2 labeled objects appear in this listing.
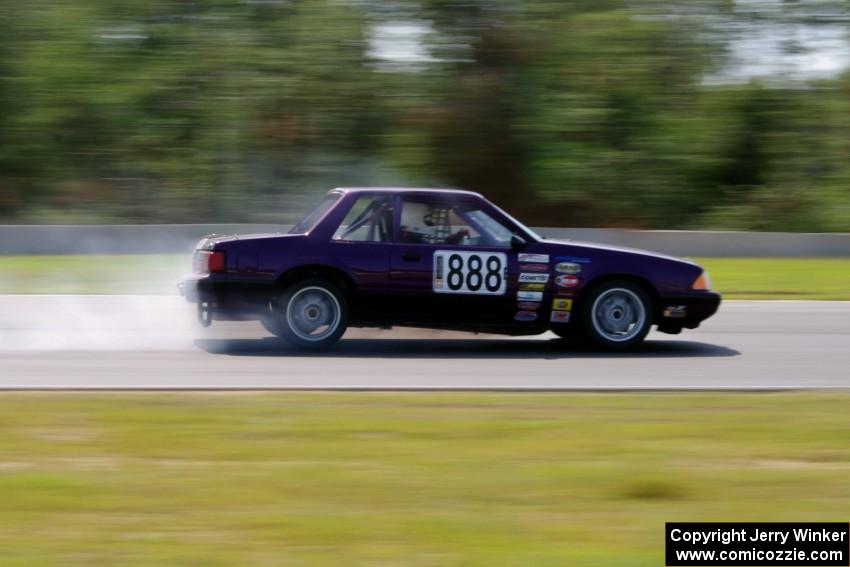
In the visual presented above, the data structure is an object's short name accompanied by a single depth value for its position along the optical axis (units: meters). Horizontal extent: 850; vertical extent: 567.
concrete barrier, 42.59
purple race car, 19.50
